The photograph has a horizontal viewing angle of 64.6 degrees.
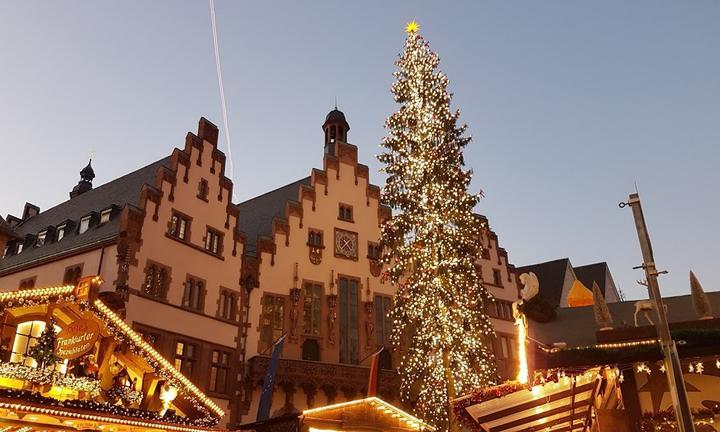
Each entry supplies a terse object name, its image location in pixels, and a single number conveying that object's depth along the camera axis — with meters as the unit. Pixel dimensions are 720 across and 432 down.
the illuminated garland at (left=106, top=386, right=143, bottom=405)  16.62
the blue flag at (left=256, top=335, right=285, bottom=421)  24.31
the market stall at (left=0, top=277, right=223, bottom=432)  13.97
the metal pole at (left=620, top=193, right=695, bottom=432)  9.34
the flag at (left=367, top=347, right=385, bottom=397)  25.47
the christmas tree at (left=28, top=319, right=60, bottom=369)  14.84
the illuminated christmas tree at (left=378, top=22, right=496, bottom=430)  25.73
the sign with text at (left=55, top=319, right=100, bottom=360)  15.09
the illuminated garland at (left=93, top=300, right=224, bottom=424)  16.52
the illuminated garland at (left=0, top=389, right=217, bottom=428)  12.93
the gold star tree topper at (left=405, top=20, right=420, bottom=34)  33.22
